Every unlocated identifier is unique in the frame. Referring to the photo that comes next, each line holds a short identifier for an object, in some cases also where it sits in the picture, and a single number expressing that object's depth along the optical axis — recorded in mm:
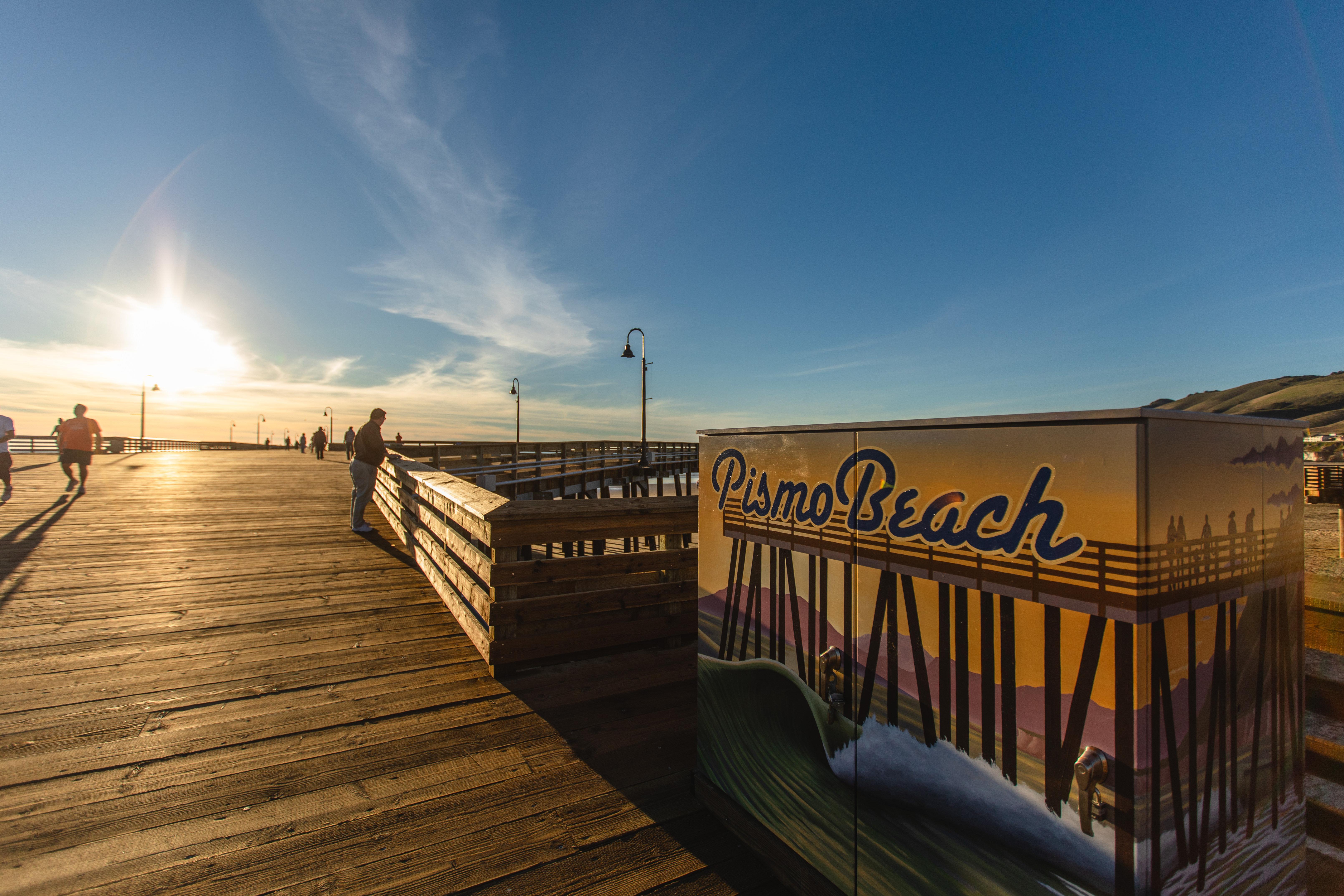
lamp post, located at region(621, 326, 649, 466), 25234
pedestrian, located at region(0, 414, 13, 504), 12328
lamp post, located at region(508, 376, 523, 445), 35719
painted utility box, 1435
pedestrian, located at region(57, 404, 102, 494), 13883
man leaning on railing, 8609
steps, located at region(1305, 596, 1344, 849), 2100
